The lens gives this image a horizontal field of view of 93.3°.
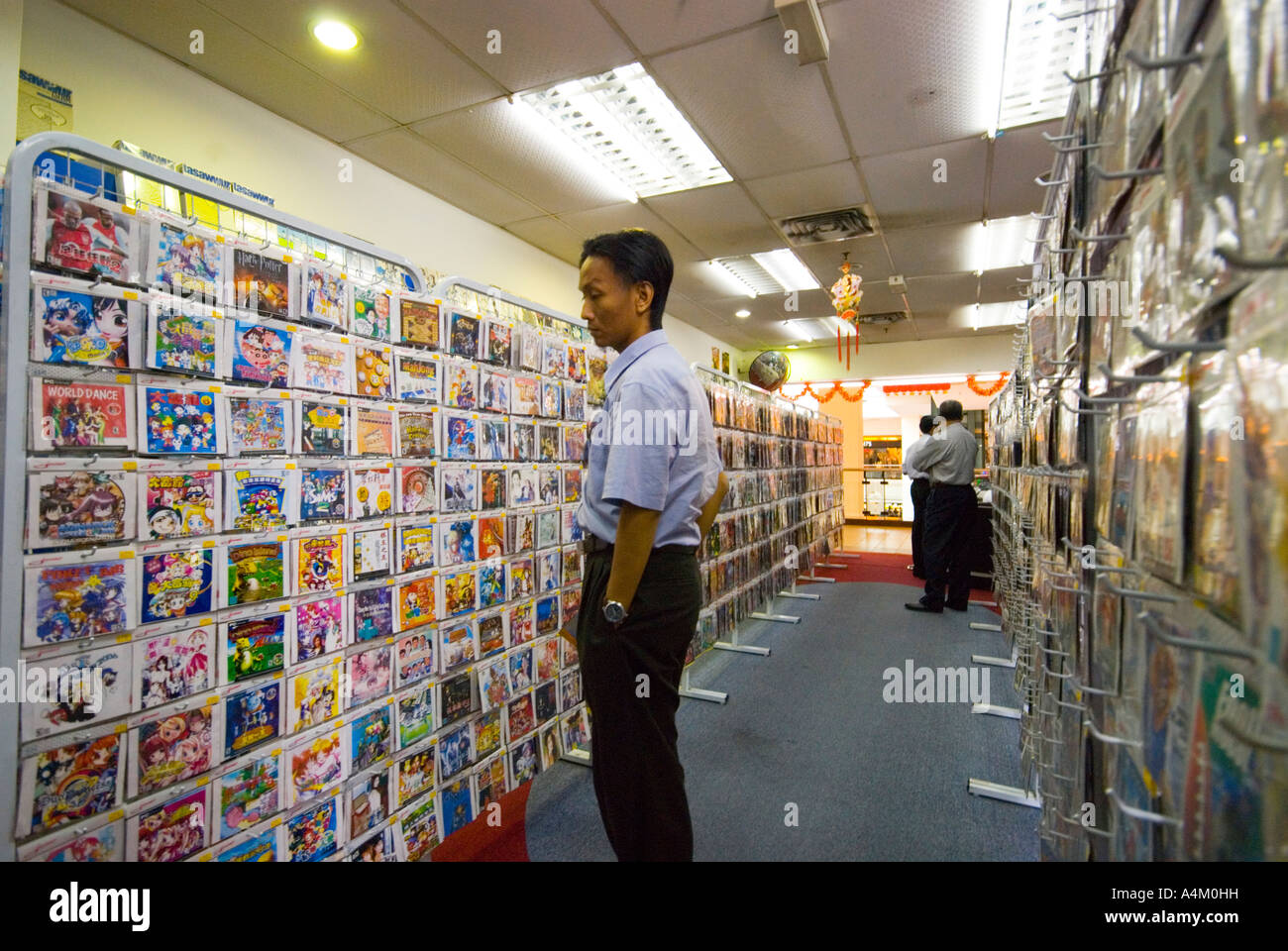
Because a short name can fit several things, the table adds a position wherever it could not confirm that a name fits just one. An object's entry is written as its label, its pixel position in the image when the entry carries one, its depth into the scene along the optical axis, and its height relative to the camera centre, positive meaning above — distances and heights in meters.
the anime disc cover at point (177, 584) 1.13 -0.24
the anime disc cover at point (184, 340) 1.14 +0.23
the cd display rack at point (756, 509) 3.53 -0.33
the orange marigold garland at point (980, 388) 8.36 +1.11
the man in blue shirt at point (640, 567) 1.27 -0.23
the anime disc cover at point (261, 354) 1.28 +0.23
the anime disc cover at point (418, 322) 1.68 +0.39
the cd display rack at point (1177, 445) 0.40 +0.02
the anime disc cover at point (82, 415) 1.00 +0.07
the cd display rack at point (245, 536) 1.02 -0.17
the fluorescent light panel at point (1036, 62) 2.56 +1.90
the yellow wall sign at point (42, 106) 2.28 +1.36
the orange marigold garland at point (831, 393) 9.57 +1.15
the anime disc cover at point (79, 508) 1.00 -0.09
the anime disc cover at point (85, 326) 1.01 +0.23
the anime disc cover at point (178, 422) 1.13 +0.07
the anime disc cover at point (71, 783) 0.98 -0.55
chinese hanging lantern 4.95 +1.39
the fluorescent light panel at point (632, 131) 3.15 +1.93
